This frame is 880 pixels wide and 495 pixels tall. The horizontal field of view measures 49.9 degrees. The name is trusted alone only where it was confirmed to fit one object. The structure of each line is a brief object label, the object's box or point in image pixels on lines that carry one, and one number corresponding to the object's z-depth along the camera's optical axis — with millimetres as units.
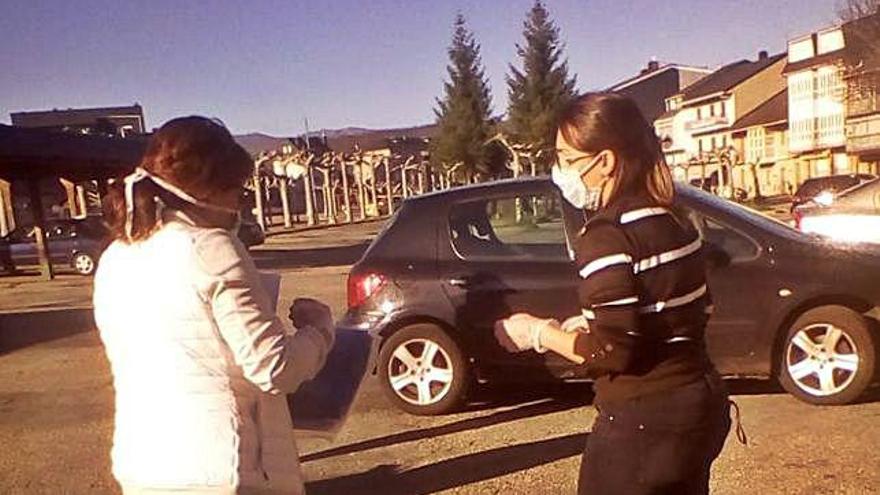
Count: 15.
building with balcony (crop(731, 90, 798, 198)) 63750
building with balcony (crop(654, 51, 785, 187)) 71812
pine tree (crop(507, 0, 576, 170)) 58812
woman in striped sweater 2412
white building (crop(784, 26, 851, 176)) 56219
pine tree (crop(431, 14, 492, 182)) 59719
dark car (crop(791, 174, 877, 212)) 32656
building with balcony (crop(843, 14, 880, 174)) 38000
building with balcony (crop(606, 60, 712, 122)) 96250
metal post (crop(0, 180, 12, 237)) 37094
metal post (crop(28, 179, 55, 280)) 25094
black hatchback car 6352
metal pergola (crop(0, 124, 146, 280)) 23469
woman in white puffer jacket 2264
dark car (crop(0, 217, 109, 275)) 26656
